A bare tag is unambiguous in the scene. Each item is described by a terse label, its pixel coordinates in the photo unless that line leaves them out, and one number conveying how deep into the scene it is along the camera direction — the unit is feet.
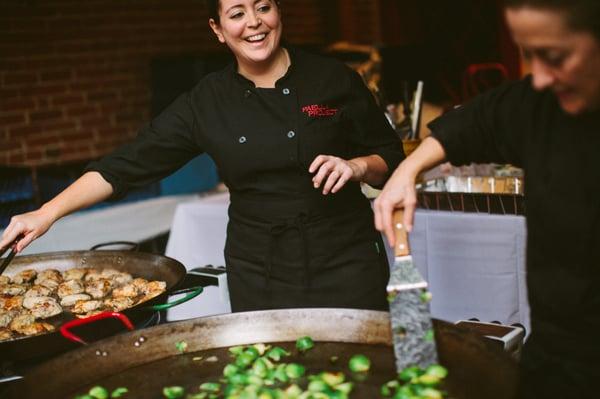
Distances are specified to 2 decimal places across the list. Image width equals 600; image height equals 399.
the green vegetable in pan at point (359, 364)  6.03
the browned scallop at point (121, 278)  9.01
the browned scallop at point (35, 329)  7.35
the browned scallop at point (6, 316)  7.95
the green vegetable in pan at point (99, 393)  5.80
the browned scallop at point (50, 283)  9.00
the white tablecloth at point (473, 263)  10.11
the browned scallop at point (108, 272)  9.26
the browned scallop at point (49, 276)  9.21
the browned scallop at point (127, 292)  8.50
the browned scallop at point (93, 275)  9.21
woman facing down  4.39
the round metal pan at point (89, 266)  6.33
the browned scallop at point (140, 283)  8.66
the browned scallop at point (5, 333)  7.40
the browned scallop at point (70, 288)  8.70
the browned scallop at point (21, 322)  7.62
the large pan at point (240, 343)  5.66
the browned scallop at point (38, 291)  8.63
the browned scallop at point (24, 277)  9.29
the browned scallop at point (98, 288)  8.70
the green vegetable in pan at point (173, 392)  5.80
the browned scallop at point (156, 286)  8.46
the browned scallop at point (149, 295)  8.27
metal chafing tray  9.93
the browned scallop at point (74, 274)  9.28
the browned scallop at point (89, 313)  8.13
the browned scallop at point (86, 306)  8.26
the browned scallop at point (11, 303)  8.42
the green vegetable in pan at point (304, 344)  6.40
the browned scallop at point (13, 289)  8.96
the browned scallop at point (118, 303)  8.24
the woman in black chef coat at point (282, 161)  8.13
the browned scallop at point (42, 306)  8.13
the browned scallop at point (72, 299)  8.54
